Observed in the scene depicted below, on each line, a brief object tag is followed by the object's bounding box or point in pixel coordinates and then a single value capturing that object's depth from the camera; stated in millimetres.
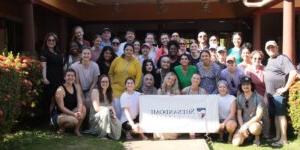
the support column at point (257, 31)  11314
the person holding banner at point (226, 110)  6050
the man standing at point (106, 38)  7725
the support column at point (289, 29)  6732
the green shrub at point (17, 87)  5042
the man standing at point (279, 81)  6027
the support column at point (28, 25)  8113
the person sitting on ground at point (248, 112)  5923
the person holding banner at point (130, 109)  6275
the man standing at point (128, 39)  7402
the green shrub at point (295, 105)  5848
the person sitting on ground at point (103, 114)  6212
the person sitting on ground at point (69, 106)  6235
